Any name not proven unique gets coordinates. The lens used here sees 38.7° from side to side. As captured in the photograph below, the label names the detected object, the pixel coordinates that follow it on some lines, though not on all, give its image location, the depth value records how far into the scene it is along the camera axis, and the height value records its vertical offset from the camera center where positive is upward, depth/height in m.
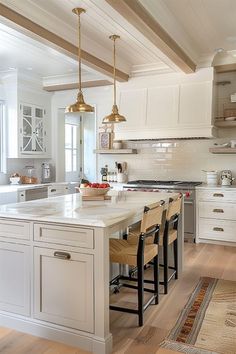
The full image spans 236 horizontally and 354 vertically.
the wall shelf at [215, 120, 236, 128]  5.01 +0.55
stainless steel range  4.97 -0.56
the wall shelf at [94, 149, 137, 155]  5.82 +0.15
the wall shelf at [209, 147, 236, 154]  5.00 +0.16
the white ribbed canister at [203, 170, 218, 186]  5.22 -0.27
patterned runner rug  2.27 -1.24
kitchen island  2.19 -0.77
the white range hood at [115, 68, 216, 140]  4.98 +0.82
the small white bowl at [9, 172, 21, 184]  5.52 -0.33
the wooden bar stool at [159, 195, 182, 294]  3.13 -0.72
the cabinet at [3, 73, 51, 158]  5.50 +0.71
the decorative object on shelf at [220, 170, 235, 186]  5.09 -0.27
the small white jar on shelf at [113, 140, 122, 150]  5.95 +0.28
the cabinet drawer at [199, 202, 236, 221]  4.76 -0.72
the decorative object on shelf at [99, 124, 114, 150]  6.11 +0.42
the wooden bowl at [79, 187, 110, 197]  3.20 -0.30
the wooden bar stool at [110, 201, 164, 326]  2.52 -0.72
